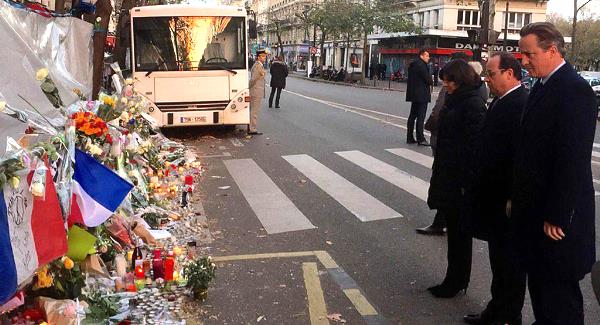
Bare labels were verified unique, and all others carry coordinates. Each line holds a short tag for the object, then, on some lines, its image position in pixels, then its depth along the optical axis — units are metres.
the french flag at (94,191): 4.11
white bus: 13.43
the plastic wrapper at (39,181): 3.38
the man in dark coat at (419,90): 12.65
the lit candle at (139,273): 4.83
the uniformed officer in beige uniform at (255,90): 14.62
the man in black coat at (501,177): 3.97
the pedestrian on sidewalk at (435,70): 47.72
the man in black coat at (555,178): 3.30
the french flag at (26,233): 3.14
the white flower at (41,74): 4.82
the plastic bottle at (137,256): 4.98
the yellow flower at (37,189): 3.37
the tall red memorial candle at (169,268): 4.87
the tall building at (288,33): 85.69
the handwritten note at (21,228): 3.21
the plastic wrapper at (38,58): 5.83
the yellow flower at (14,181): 3.21
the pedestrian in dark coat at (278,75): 21.16
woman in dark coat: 4.79
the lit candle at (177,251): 5.53
